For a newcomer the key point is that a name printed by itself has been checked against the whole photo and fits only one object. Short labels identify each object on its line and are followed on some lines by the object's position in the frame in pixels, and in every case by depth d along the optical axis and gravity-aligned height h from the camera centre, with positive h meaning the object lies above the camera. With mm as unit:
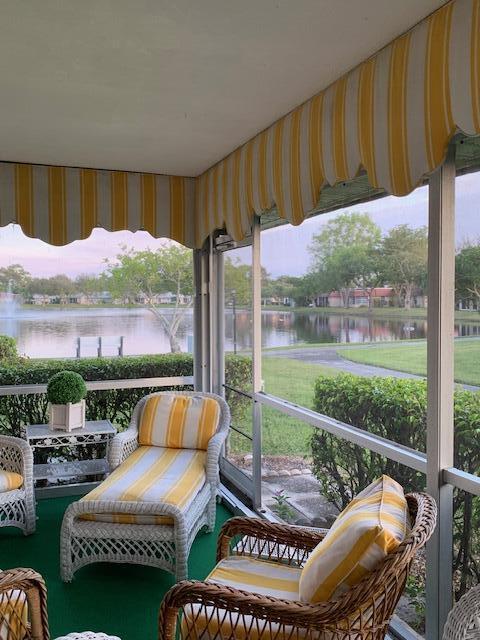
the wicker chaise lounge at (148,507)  3068 -1105
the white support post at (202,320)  5102 -62
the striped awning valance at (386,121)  1967 +860
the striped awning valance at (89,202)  4410 +952
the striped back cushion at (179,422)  4062 -818
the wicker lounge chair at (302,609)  1657 -959
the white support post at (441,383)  2219 -294
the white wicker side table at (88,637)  1682 -1000
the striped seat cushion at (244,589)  1847 -1073
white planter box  4223 -791
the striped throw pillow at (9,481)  3540 -1084
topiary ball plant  4199 -570
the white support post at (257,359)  4074 -348
